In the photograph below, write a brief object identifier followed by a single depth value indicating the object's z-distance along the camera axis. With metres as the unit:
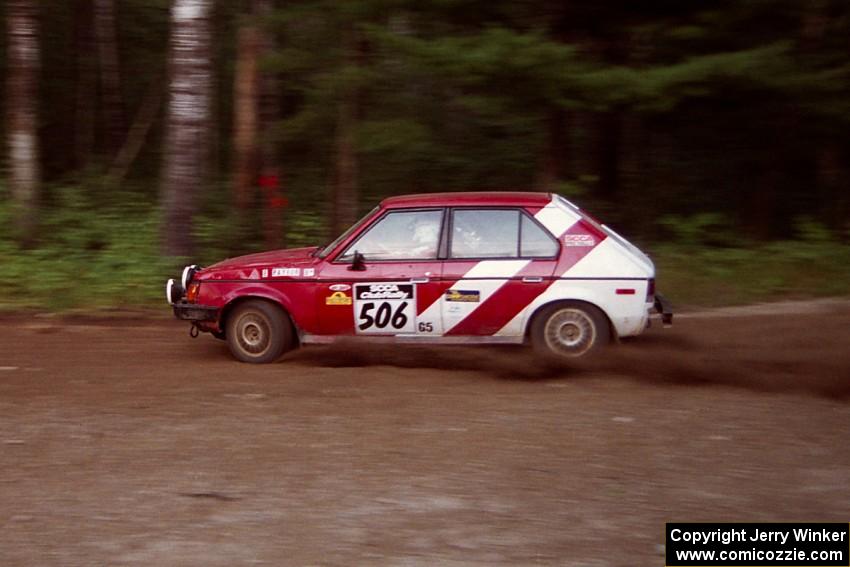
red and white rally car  8.76
